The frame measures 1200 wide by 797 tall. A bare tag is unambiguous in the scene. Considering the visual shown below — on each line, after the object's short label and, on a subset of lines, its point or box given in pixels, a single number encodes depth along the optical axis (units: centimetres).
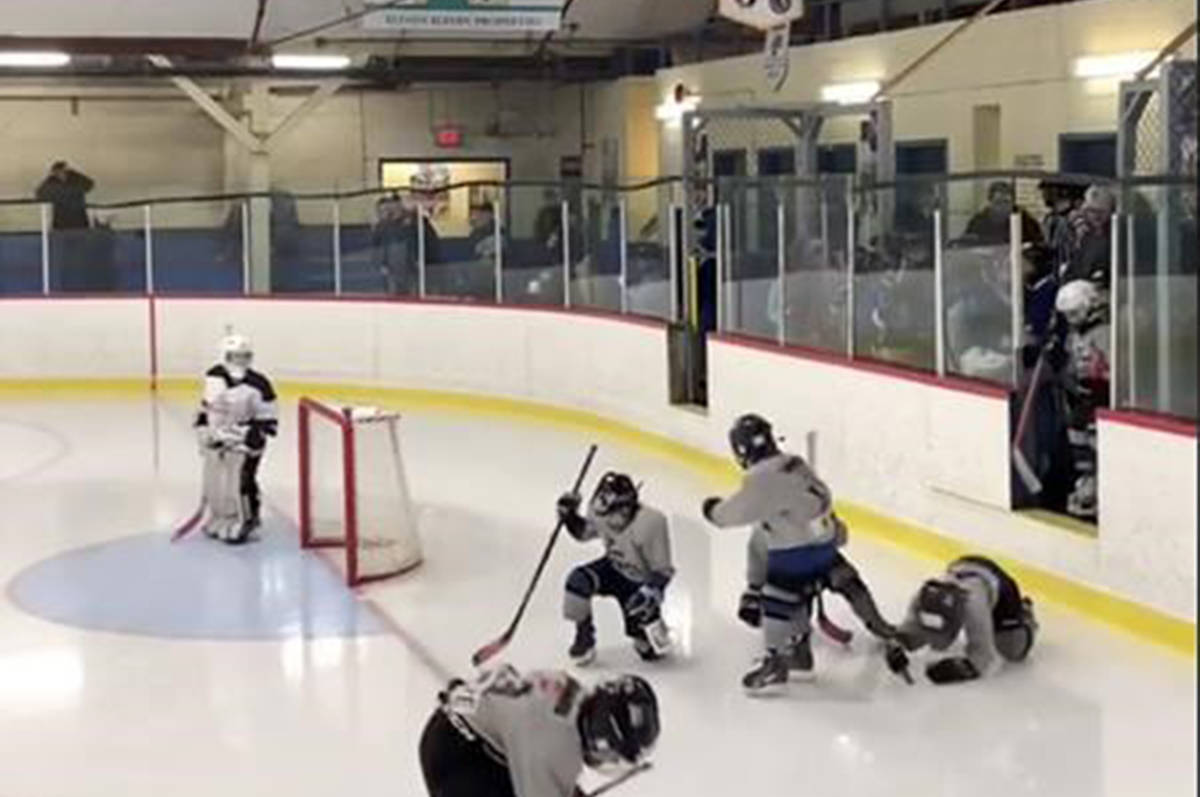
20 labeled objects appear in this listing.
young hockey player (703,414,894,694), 634
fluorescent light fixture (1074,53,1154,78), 1184
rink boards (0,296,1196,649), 717
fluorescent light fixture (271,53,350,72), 1866
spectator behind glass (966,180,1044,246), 844
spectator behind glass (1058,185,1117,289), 799
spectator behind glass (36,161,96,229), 1700
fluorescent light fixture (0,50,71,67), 1836
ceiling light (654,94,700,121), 1808
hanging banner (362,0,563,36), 1374
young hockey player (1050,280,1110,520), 773
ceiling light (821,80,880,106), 1553
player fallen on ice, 654
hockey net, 838
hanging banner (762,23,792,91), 1153
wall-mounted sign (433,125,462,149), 2144
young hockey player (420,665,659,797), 341
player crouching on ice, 662
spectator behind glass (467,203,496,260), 1477
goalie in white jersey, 912
